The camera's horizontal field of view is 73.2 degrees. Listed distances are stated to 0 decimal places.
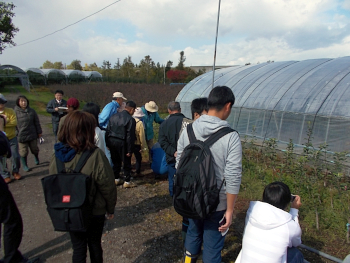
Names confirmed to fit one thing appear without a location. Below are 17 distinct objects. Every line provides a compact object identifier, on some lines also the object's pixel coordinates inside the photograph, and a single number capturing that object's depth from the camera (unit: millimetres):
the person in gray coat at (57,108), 5575
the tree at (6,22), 22625
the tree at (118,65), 54750
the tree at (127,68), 47156
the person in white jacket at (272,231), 1701
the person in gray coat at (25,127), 5023
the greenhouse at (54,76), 37544
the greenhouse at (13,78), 22419
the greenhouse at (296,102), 5559
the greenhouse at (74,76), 39216
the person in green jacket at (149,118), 5250
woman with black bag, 1905
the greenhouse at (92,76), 41550
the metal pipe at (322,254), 2562
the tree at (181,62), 45744
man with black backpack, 1818
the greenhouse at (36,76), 35844
